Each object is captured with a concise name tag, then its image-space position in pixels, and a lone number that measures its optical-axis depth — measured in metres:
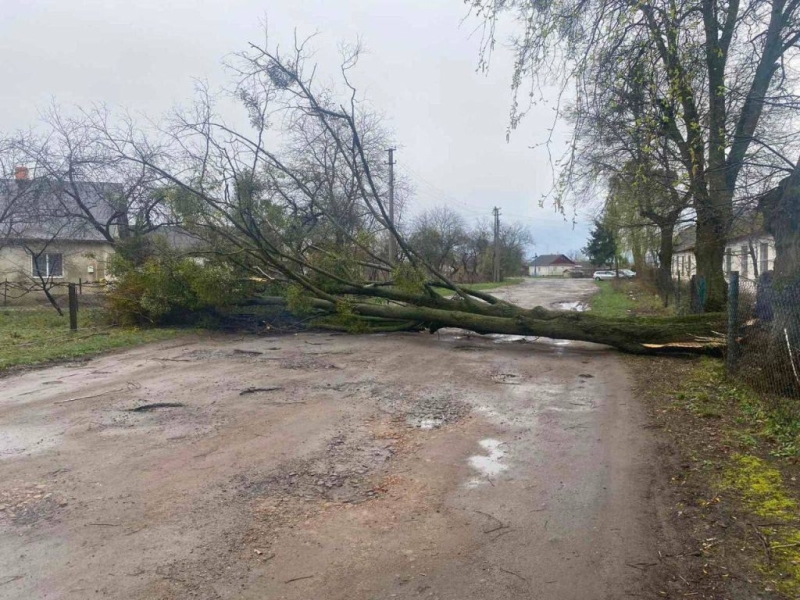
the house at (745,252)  12.96
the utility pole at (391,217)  25.46
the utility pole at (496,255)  58.81
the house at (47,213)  20.09
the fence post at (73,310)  14.59
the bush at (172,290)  13.83
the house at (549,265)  124.66
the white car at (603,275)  65.69
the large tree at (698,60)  6.07
